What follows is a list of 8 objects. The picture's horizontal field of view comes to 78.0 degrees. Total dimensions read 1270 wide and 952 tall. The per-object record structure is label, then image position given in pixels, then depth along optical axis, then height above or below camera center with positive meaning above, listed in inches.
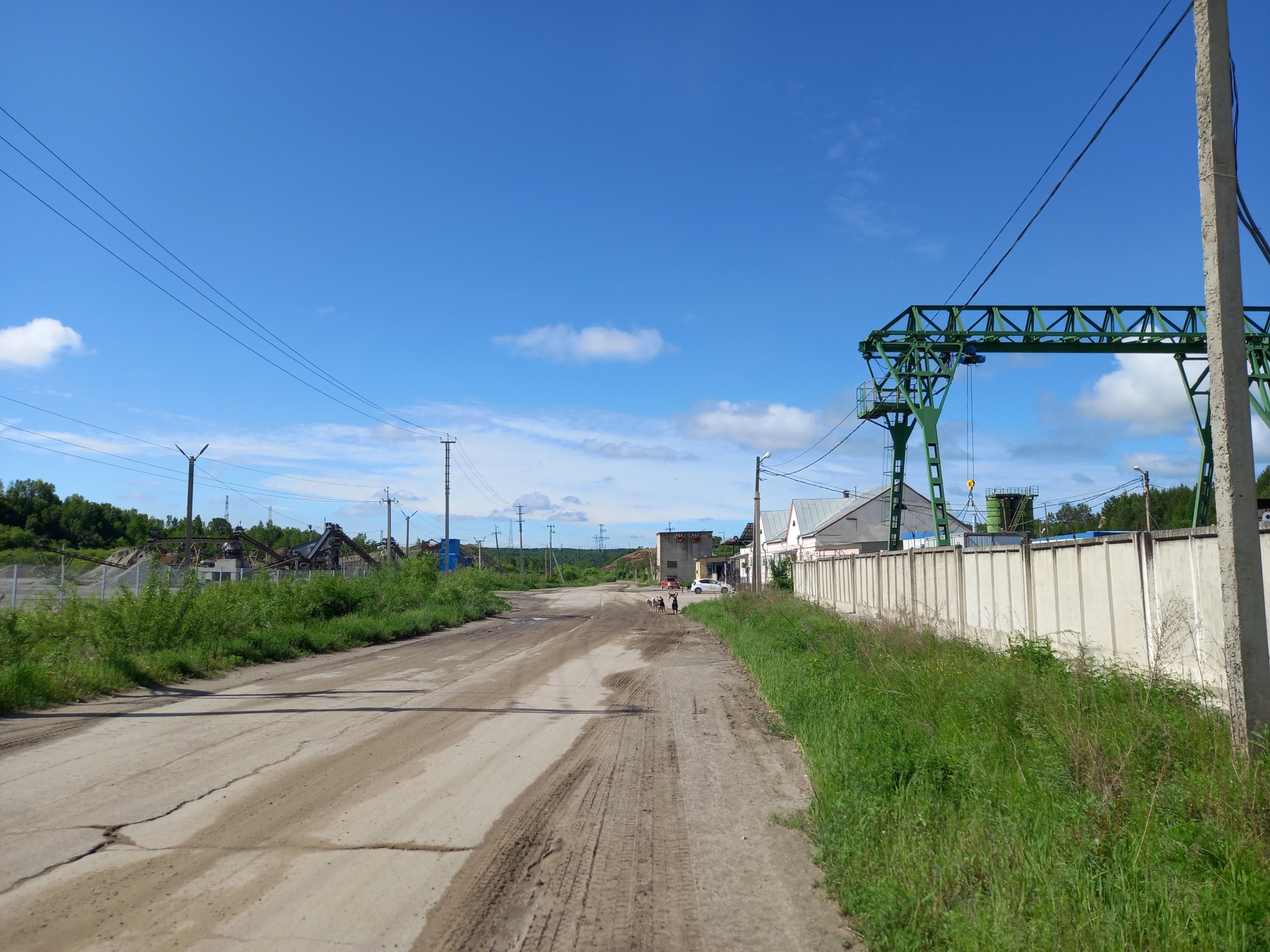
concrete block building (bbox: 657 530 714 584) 4372.5 +10.5
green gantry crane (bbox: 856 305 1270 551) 1091.3 +284.1
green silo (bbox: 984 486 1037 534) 1683.1 +81.8
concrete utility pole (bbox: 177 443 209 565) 1405.0 +86.3
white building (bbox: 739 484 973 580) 2502.5 +78.9
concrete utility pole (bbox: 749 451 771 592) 1457.8 -23.5
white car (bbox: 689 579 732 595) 3019.2 -140.8
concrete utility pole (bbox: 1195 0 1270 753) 215.6 +24.8
